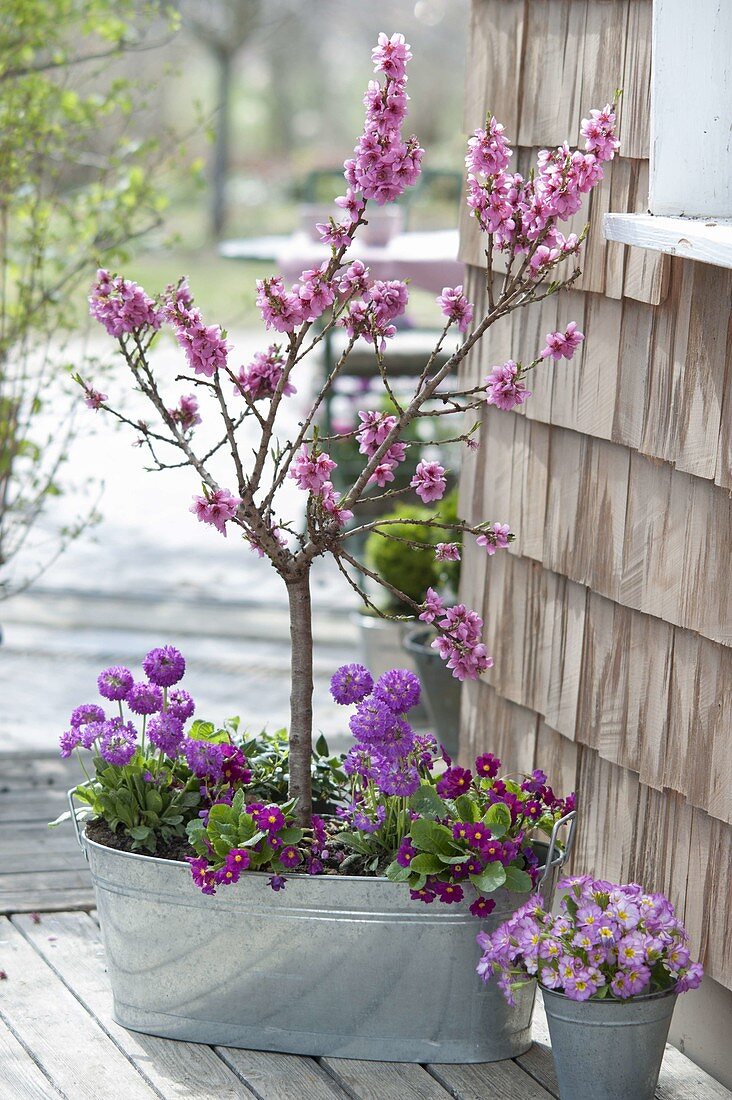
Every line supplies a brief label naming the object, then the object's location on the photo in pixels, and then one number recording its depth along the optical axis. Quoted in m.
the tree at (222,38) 31.09
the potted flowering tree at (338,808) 4.16
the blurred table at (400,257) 9.15
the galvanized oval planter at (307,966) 4.25
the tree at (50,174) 7.37
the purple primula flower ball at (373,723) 4.29
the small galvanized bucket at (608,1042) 3.93
